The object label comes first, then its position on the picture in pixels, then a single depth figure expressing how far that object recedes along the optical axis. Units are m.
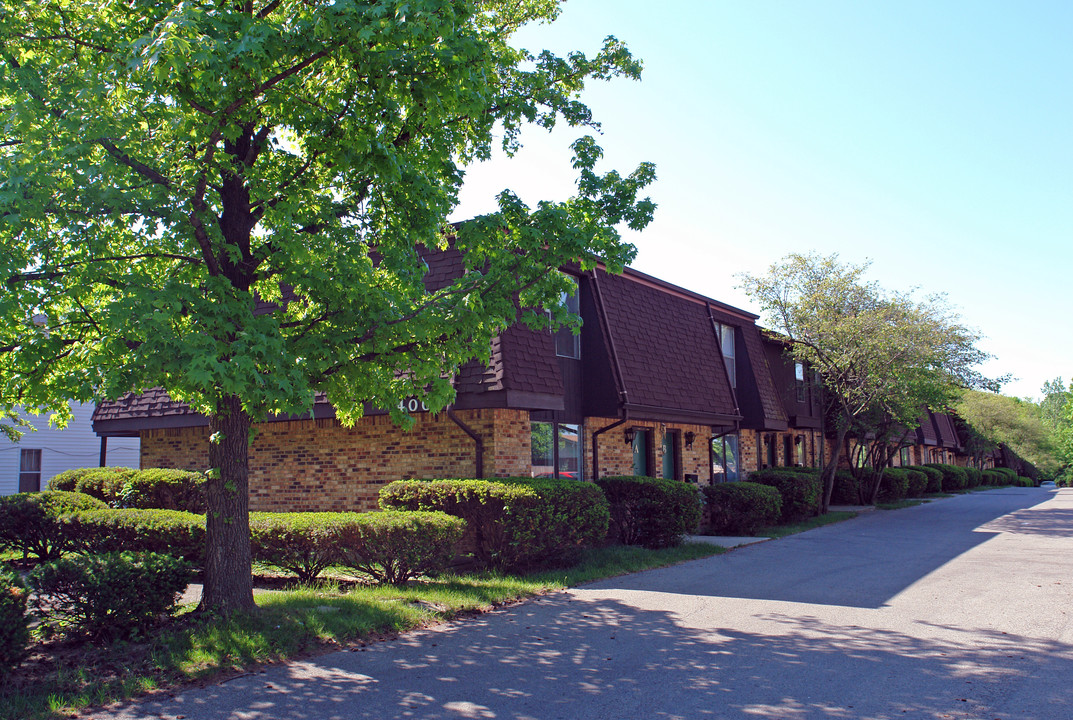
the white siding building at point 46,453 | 24.30
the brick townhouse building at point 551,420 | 13.16
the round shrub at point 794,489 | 19.77
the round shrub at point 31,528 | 12.23
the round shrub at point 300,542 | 10.07
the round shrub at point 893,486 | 29.45
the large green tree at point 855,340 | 21.64
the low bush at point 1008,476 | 57.34
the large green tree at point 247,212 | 6.21
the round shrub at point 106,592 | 7.09
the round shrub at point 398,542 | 9.93
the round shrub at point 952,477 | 40.91
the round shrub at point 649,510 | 14.01
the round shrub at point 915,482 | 32.41
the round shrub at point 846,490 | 27.34
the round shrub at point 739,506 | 17.09
